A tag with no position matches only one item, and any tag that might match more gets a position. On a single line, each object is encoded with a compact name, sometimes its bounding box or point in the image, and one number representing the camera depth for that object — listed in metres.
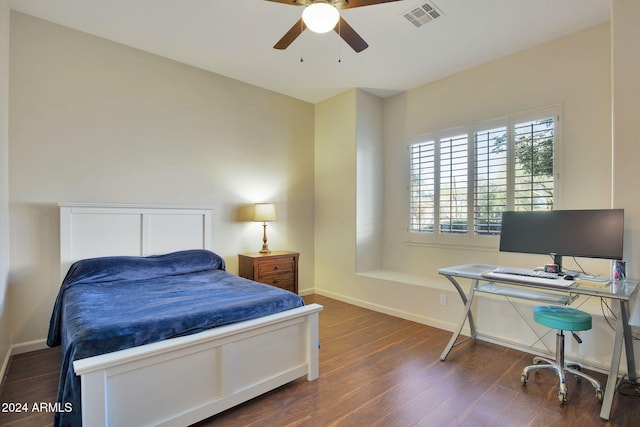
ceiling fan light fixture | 1.90
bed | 1.56
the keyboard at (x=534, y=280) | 2.13
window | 3.27
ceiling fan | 1.91
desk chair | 2.11
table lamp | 4.05
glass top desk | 1.97
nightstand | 3.86
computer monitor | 2.26
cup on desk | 2.30
